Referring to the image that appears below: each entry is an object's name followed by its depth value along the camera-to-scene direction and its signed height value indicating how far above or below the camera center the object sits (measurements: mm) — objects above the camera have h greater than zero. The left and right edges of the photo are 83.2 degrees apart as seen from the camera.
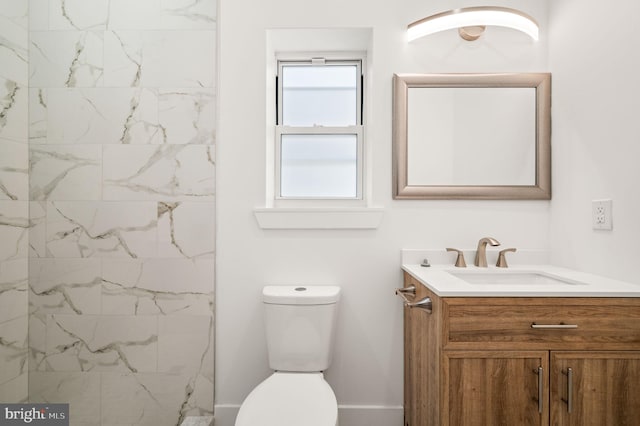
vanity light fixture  1486 +814
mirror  1646 +353
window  1860 +418
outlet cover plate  1275 -2
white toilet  1506 -496
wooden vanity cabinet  1058 -441
